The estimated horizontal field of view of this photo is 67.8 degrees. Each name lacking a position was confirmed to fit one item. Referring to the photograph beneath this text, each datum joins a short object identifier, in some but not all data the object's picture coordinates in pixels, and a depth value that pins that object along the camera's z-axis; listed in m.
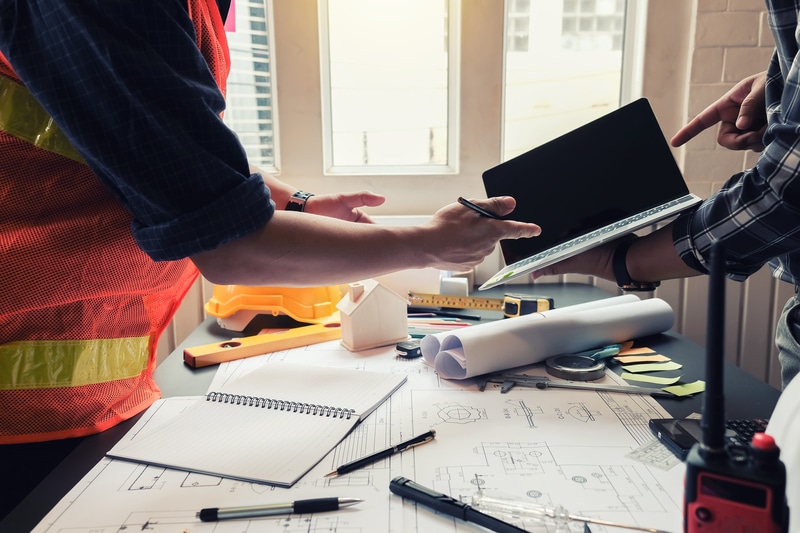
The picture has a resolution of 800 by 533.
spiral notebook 0.67
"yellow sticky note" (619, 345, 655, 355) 1.05
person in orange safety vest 0.63
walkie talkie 0.38
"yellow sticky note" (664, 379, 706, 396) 0.85
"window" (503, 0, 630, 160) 1.82
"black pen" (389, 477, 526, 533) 0.54
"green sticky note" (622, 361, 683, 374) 0.96
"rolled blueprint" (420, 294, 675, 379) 0.93
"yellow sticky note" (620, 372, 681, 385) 0.90
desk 0.61
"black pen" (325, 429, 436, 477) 0.66
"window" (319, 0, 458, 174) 1.80
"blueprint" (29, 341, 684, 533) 0.57
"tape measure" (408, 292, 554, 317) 1.31
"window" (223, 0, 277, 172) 1.76
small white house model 1.09
